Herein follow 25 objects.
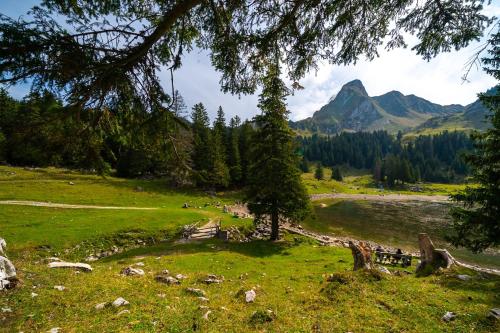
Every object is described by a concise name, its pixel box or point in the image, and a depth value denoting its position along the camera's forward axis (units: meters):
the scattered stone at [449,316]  6.96
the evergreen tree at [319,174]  124.40
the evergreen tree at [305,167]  142.56
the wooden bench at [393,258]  20.59
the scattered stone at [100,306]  7.87
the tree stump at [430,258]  12.07
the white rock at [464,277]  10.15
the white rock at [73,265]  12.43
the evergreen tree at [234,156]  59.69
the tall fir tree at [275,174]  24.23
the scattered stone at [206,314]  7.51
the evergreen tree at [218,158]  52.28
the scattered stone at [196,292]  9.70
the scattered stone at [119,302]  7.97
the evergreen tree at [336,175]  137.12
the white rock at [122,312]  7.40
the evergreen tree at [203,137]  52.66
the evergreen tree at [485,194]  13.66
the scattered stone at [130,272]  12.31
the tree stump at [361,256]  12.06
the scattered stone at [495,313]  6.66
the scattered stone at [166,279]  11.25
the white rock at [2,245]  11.23
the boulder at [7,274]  8.71
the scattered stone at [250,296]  8.98
